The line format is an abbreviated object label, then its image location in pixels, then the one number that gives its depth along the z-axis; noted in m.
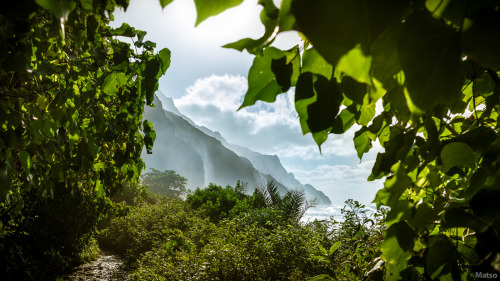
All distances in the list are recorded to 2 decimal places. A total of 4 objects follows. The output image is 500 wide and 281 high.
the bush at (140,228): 9.48
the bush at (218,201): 12.83
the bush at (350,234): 3.07
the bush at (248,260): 4.75
